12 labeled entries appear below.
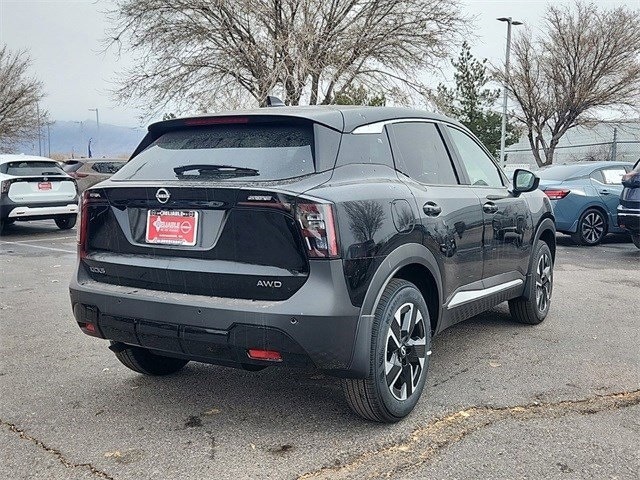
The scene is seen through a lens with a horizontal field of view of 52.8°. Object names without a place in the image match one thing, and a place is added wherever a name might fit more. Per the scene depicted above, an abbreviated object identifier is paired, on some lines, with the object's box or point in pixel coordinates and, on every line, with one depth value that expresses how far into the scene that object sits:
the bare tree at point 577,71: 23.81
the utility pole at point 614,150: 23.15
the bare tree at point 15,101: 32.50
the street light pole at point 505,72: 25.38
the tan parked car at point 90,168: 17.23
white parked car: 12.20
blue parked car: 11.02
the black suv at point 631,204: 9.23
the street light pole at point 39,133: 34.06
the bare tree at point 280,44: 18.23
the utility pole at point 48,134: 36.95
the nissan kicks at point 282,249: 2.98
